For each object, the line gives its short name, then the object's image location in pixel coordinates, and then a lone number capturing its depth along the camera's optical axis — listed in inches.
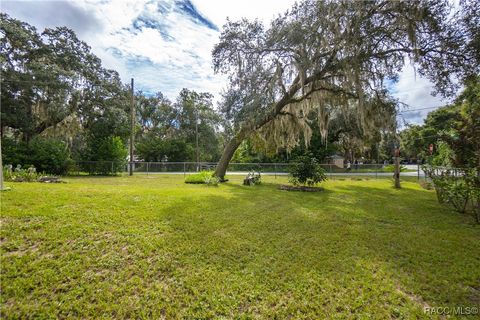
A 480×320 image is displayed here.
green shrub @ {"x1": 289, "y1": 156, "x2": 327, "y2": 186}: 355.3
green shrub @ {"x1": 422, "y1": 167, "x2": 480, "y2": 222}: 197.0
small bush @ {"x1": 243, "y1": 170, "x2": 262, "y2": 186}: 416.4
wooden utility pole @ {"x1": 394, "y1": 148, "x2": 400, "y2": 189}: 416.5
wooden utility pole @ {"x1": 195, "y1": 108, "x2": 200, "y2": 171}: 1059.9
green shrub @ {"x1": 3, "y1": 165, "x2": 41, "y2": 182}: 306.6
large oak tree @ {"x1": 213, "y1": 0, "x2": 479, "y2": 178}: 294.2
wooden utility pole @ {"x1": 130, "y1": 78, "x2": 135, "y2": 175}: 645.4
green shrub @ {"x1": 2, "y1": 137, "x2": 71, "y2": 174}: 480.7
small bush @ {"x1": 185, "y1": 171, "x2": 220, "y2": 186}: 397.1
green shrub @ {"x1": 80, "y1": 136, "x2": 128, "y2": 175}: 593.9
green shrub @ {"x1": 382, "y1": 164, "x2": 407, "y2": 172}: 690.7
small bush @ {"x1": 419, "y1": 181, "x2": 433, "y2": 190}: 386.2
